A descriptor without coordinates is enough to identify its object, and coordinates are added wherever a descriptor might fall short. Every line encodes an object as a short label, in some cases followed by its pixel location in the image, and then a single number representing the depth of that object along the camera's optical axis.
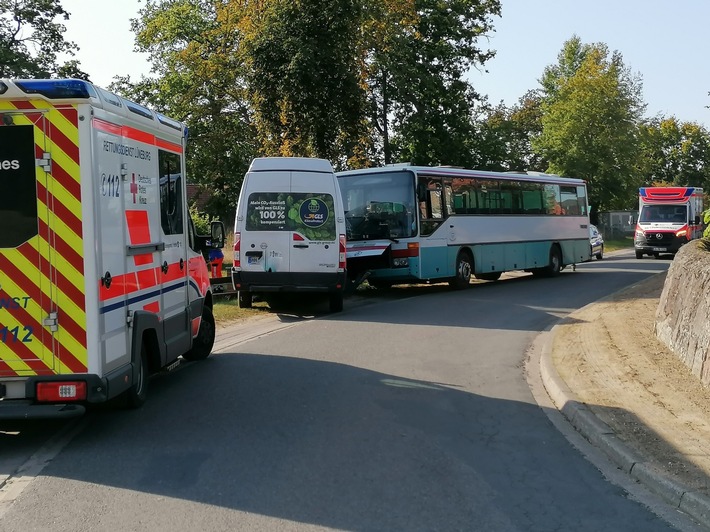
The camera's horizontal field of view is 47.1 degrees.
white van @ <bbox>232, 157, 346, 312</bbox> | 15.59
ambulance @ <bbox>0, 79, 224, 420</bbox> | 6.64
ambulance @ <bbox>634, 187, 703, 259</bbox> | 36.69
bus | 20.08
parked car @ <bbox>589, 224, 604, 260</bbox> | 39.55
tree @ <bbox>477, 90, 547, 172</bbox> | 42.28
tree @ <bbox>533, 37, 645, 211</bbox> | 57.53
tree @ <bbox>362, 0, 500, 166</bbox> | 35.25
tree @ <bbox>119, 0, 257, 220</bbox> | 35.34
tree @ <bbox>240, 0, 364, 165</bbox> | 23.09
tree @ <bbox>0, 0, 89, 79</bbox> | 32.28
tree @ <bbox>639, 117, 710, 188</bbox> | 98.06
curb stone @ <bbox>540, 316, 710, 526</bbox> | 5.45
